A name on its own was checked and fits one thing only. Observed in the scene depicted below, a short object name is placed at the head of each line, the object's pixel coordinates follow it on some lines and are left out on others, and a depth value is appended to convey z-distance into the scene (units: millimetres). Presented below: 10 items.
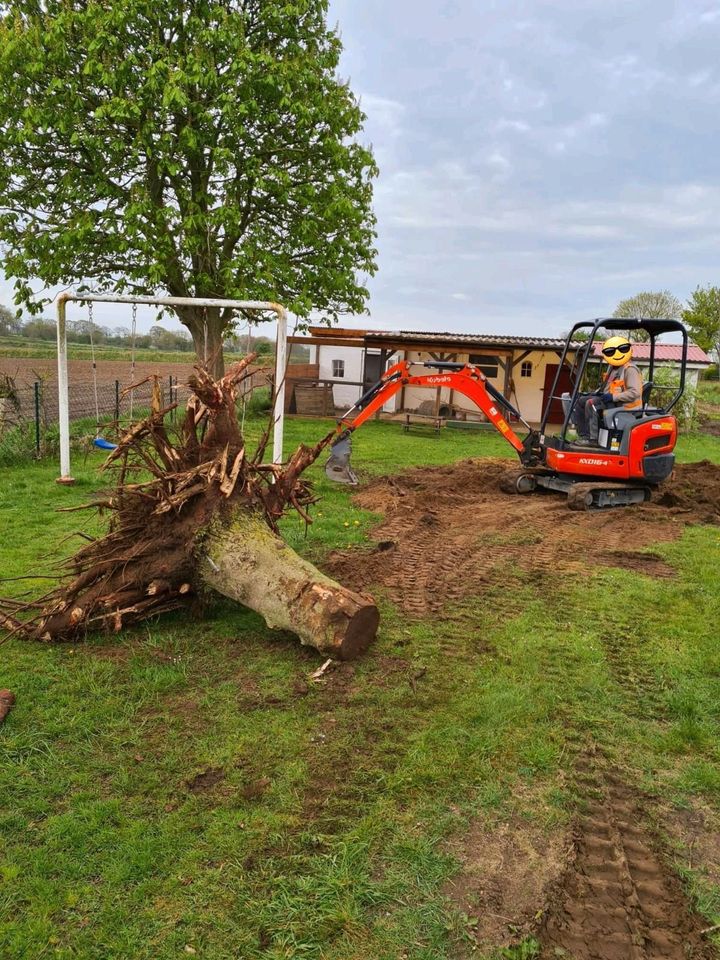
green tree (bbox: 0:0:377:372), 12516
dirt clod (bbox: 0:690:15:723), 3744
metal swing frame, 8602
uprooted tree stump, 4516
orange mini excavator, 9336
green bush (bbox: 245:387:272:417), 19672
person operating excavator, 9148
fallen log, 4426
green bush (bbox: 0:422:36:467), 10797
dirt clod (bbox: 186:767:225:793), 3232
